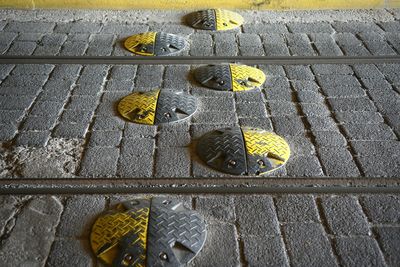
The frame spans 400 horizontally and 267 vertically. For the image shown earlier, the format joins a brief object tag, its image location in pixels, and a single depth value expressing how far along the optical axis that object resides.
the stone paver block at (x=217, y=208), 2.79
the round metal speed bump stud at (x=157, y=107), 3.71
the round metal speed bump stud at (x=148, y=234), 2.49
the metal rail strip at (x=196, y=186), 2.98
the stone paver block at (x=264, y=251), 2.49
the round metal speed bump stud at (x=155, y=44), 4.85
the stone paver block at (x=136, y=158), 3.15
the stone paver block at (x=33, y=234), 2.51
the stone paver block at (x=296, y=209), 2.78
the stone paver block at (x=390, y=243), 2.50
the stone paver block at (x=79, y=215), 2.69
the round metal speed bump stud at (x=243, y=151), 3.16
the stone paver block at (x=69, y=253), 2.48
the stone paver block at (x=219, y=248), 2.49
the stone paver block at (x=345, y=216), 2.69
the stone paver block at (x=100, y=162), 3.14
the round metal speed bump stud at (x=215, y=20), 5.52
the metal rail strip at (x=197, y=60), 4.67
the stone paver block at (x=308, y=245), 2.49
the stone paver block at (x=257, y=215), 2.69
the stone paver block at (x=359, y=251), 2.48
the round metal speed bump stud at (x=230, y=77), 4.19
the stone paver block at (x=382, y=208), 2.78
